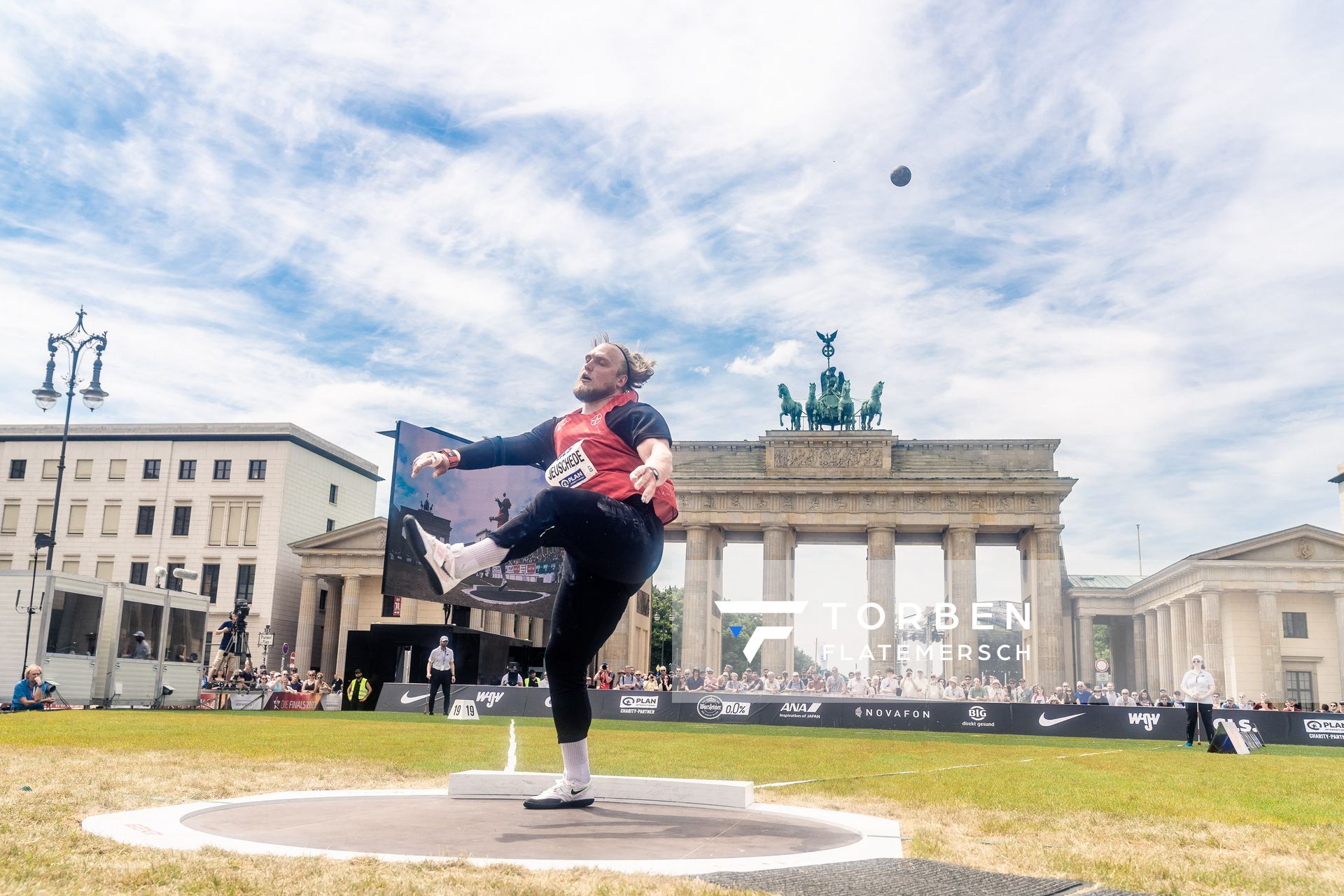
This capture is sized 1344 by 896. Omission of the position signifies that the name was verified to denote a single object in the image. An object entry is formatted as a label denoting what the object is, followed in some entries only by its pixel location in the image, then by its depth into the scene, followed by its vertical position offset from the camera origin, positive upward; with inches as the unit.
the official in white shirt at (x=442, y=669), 1046.4 -26.0
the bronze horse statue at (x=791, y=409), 2684.5 +596.0
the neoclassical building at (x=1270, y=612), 2224.4 +106.0
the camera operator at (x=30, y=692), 898.7 -50.0
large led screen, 1061.8 +133.2
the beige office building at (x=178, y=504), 2586.1 +316.3
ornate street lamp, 1085.1 +249.0
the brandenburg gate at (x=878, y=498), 2488.9 +363.5
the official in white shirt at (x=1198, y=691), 822.5 -21.8
